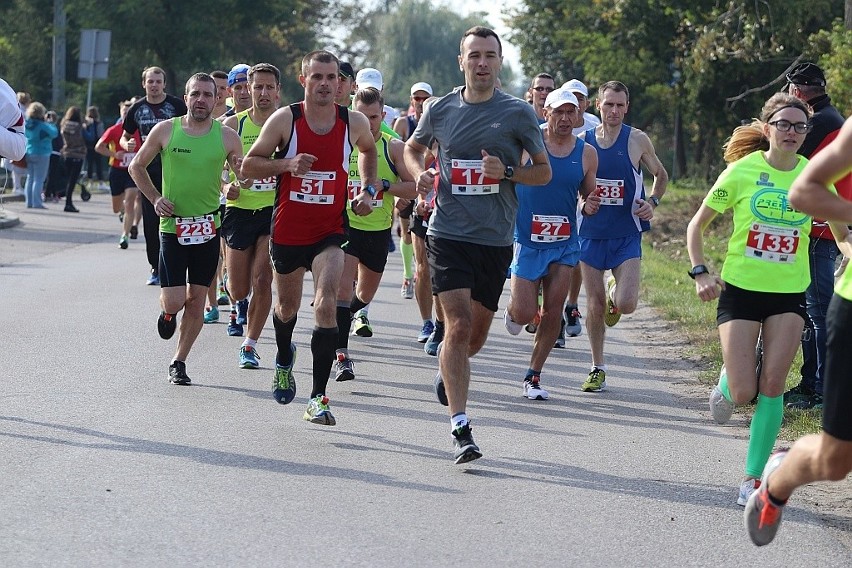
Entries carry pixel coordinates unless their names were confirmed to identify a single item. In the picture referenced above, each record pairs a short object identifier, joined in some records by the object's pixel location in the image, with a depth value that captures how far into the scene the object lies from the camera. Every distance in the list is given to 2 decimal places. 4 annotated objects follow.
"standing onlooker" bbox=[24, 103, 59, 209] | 25.97
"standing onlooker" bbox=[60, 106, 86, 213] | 27.31
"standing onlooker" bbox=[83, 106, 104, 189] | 31.44
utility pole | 35.44
